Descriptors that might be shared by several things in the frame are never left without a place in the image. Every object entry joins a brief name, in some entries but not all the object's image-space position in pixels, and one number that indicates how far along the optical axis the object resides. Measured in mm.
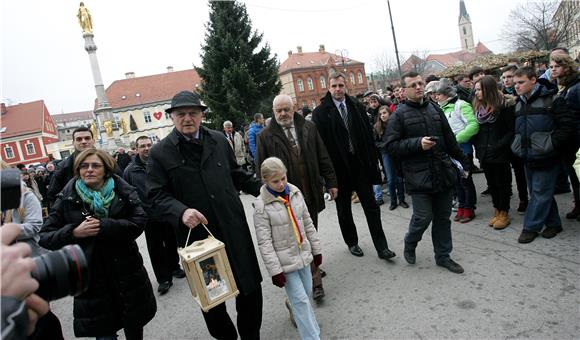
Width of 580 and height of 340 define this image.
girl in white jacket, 2883
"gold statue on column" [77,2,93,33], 31622
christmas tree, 23047
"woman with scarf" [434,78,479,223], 5039
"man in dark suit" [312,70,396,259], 4430
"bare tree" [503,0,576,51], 29891
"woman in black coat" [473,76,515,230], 4715
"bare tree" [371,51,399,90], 61469
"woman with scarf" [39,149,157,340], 2760
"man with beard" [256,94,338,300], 3846
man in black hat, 2857
